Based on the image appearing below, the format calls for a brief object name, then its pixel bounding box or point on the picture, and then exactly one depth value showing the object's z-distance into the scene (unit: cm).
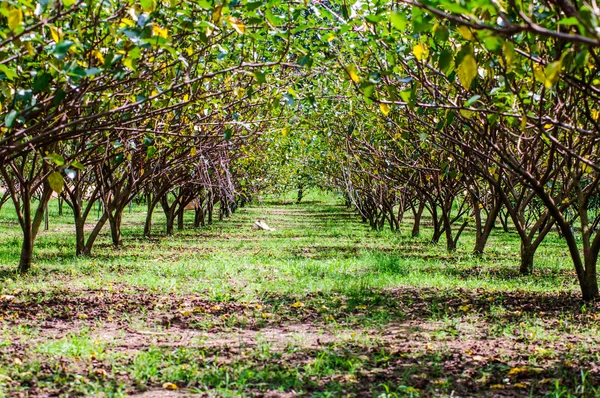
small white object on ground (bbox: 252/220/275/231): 2255
